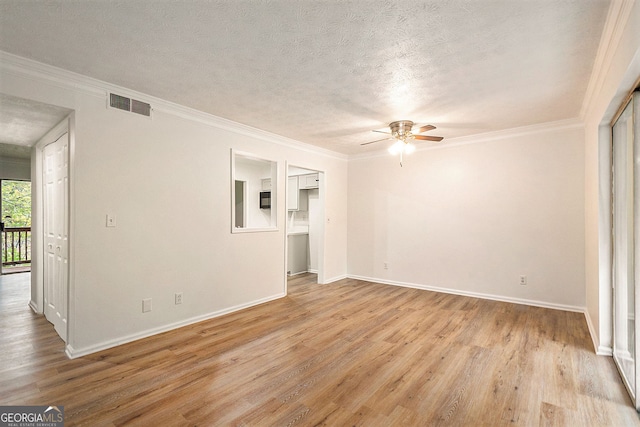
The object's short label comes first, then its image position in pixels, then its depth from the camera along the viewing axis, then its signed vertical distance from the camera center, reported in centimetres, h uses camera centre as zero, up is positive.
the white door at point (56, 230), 305 -20
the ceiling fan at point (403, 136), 386 +103
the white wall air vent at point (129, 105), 293 +112
